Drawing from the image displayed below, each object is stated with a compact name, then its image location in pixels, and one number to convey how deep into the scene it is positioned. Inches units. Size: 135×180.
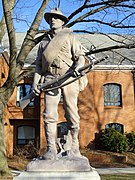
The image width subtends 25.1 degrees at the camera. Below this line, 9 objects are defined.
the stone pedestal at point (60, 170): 158.6
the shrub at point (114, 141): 819.4
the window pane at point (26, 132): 949.8
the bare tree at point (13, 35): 482.0
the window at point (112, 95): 949.8
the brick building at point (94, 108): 908.0
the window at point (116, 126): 929.5
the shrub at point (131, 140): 855.7
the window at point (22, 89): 946.0
